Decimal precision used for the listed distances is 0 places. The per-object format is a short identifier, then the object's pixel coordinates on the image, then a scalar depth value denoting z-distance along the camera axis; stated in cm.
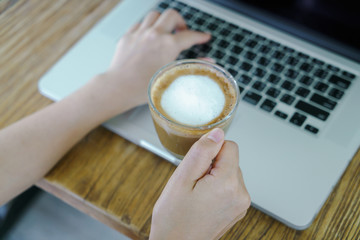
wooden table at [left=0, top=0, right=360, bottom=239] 53
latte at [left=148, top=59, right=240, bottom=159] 48
